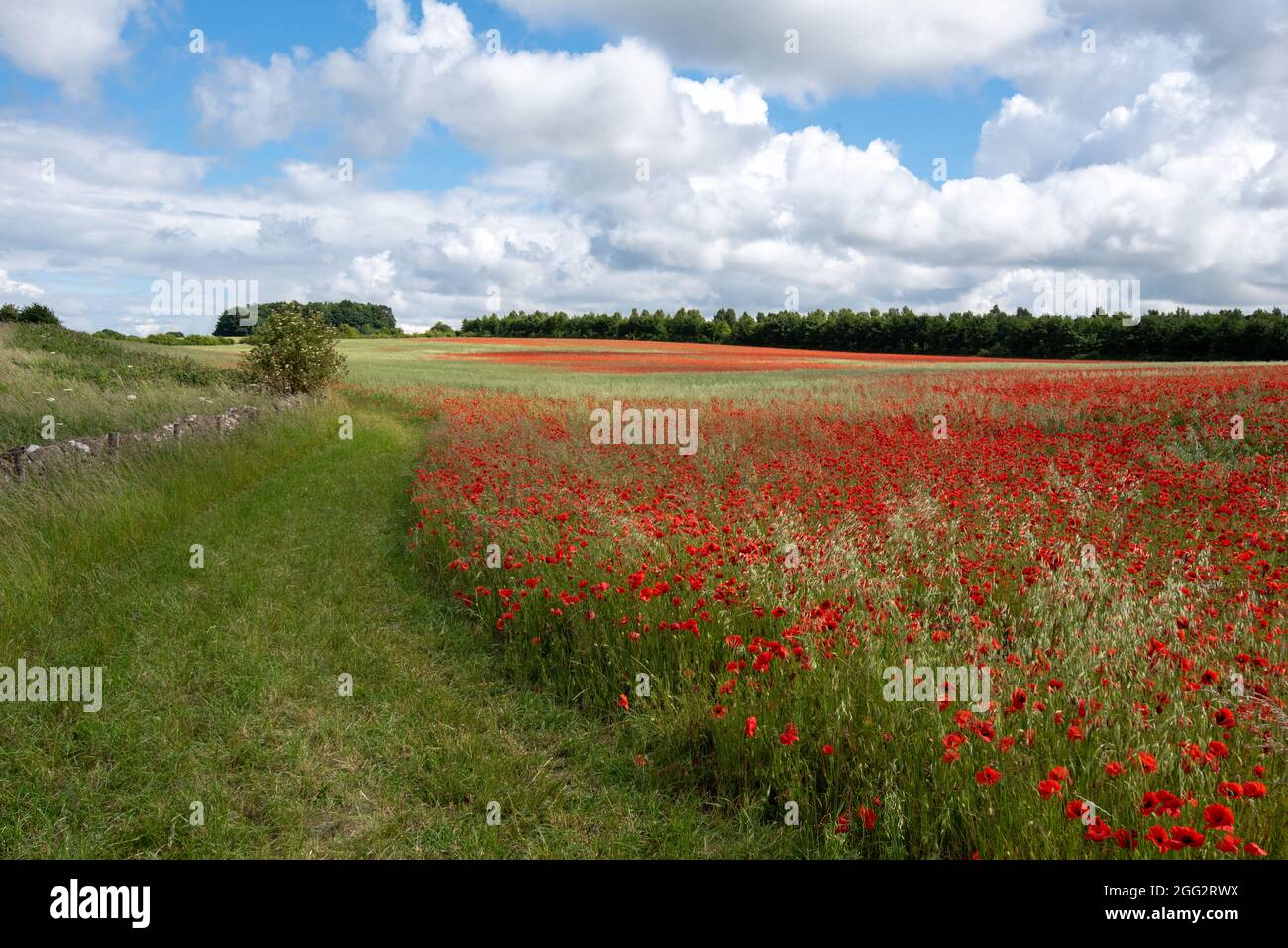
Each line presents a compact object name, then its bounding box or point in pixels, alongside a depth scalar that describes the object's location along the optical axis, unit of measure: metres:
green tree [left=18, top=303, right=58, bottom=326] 46.53
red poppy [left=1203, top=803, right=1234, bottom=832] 2.18
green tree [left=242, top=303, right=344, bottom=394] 22.28
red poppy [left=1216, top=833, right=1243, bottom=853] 2.18
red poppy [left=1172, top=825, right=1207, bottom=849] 2.16
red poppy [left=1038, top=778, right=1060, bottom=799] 2.49
